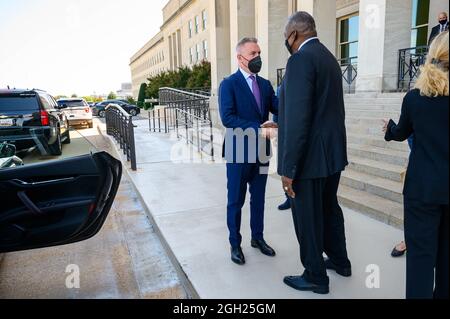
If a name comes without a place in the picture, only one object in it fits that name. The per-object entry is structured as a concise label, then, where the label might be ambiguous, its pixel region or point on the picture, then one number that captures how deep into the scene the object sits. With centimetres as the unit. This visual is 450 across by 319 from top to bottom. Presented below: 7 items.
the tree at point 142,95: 3400
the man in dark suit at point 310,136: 214
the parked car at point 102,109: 2555
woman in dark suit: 168
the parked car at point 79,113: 1560
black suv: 726
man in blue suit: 282
